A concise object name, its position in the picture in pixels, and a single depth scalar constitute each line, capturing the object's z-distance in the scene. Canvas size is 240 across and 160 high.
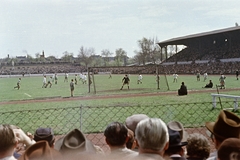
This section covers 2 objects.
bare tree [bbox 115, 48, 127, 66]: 94.62
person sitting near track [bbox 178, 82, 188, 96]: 18.07
